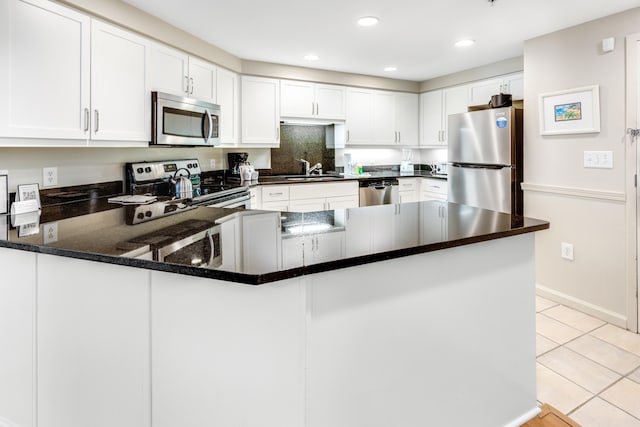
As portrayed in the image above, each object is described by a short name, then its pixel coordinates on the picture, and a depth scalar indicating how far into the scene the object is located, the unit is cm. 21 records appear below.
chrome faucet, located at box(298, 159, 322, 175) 509
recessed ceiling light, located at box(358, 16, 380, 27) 301
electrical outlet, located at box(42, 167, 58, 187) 248
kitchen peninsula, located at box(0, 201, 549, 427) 114
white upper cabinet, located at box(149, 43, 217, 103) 299
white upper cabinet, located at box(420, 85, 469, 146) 485
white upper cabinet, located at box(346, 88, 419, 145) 502
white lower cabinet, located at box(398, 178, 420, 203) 518
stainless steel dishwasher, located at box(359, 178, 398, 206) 486
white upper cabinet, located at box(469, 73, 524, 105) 411
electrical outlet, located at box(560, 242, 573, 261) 326
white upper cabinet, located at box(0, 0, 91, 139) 194
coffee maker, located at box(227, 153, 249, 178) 453
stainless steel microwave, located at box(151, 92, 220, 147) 295
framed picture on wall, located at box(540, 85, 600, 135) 297
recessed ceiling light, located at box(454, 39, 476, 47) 360
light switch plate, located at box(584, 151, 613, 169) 292
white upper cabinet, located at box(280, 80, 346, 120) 453
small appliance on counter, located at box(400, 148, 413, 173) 561
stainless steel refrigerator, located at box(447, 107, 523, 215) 356
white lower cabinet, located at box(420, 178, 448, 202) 495
